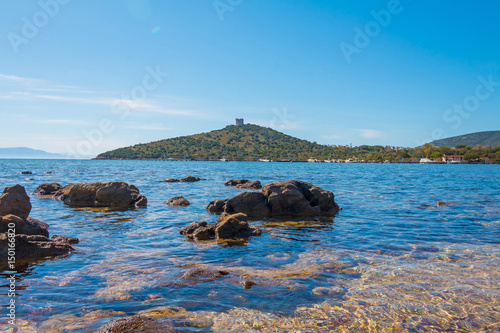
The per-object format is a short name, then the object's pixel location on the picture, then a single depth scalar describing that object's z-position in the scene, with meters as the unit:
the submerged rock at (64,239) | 11.29
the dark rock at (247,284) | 7.65
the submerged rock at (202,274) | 8.21
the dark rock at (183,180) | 45.44
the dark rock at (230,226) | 13.03
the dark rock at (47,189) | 27.70
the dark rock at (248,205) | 18.75
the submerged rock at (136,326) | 5.44
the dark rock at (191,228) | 13.39
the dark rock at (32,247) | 9.48
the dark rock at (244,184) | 34.62
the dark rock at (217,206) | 19.23
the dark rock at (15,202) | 12.67
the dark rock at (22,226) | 10.27
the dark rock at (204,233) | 12.87
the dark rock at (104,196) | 21.80
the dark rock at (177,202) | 22.05
